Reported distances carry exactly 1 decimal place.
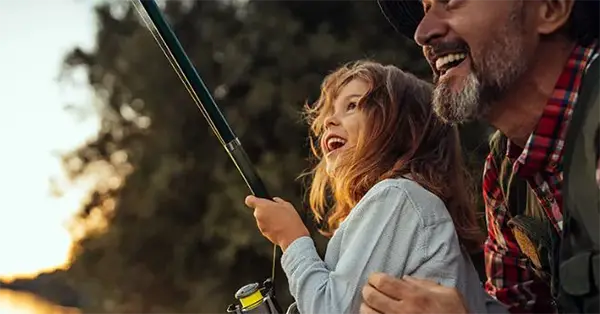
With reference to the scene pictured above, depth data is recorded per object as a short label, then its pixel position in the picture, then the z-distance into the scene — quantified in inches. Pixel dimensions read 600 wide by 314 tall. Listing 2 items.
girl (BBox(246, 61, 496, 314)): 61.6
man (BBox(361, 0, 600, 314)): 57.8
